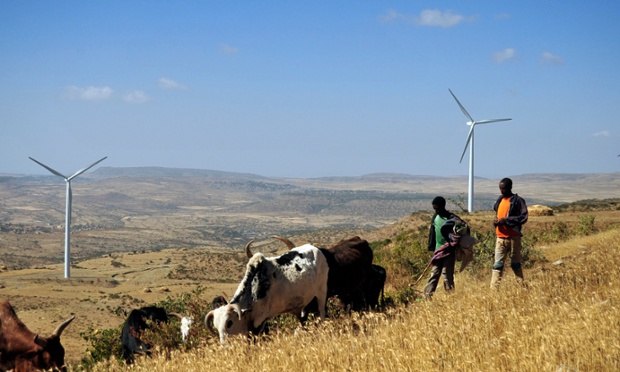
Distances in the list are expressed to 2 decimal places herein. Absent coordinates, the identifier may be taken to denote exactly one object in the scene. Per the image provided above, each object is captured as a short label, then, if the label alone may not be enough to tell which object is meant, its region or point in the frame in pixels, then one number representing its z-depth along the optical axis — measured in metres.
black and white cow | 9.80
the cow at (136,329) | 11.36
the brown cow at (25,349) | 9.24
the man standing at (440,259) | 12.18
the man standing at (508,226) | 11.95
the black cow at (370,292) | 12.42
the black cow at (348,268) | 11.60
